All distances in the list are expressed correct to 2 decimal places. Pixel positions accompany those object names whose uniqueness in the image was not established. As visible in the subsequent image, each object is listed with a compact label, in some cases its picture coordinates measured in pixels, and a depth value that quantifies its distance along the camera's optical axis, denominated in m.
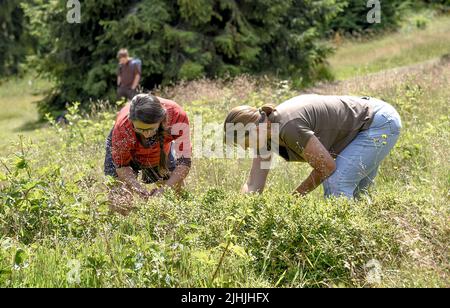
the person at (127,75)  23.30
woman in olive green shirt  8.18
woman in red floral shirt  8.59
